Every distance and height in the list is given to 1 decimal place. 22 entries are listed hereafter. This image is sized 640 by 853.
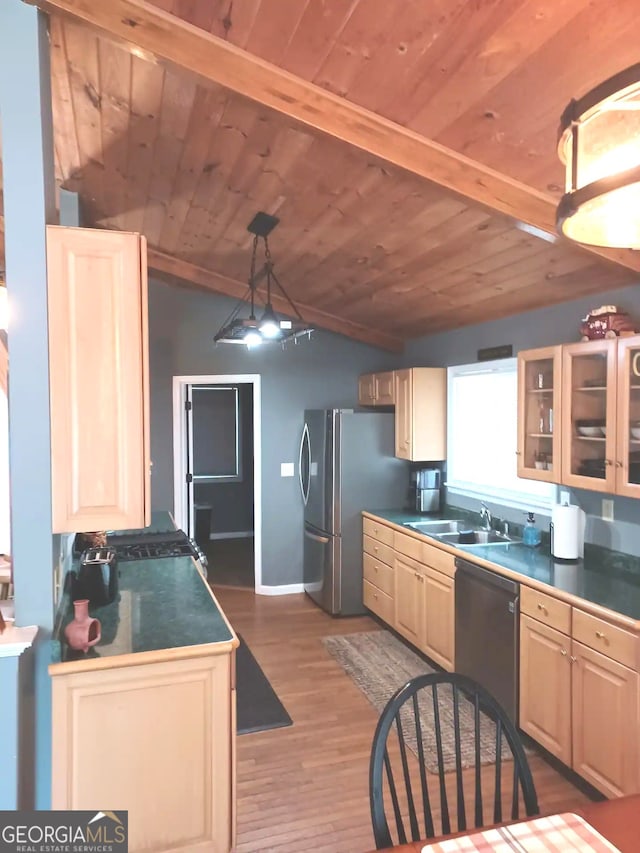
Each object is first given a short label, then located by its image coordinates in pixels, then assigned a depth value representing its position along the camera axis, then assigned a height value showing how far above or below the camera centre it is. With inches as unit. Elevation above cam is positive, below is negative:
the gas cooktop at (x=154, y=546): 136.9 -30.0
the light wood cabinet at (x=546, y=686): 104.3 -48.8
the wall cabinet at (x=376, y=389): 196.4 +11.1
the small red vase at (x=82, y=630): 80.3 -28.2
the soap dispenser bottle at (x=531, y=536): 138.5 -27.0
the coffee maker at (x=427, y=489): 186.5 -21.5
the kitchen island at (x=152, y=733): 78.2 -42.2
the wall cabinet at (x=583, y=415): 104.9 +1.0
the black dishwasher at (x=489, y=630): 118.0 -44.3
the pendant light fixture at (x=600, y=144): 31.4 +16.3
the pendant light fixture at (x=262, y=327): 131.0 +21.1
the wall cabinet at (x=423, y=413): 182.1 +2.4
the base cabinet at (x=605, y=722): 91.3 -48.5
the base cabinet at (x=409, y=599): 155.4 -48.0
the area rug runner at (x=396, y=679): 114.7 -62.7
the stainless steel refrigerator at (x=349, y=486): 189.3 -21.0
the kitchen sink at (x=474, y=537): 154.6 -30.6
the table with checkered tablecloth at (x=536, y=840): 47.1 -33.9
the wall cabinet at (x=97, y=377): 81.7 +6.3
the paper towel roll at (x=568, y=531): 124.0 -23.3
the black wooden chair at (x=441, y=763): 52.6 -32.0
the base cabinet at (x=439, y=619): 140.7 -48.4
